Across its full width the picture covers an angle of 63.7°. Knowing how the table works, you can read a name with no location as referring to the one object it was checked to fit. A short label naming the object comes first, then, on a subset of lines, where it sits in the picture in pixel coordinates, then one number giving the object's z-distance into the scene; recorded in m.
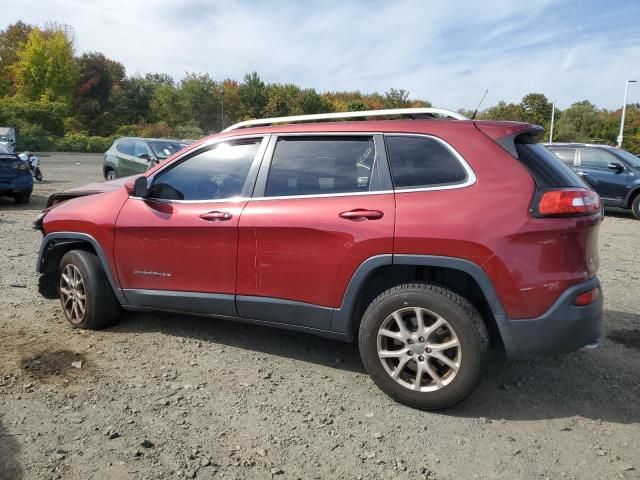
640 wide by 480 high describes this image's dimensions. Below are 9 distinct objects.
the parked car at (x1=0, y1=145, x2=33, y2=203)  11.45
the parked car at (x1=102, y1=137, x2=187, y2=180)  14.02
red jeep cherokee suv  2.94
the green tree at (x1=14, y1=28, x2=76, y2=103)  55.00
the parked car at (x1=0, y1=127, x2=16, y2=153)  26.56
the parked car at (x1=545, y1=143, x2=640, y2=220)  12.01
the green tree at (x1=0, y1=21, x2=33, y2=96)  58.88
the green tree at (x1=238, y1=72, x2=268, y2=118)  62.81
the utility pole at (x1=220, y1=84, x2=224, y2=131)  59.31
